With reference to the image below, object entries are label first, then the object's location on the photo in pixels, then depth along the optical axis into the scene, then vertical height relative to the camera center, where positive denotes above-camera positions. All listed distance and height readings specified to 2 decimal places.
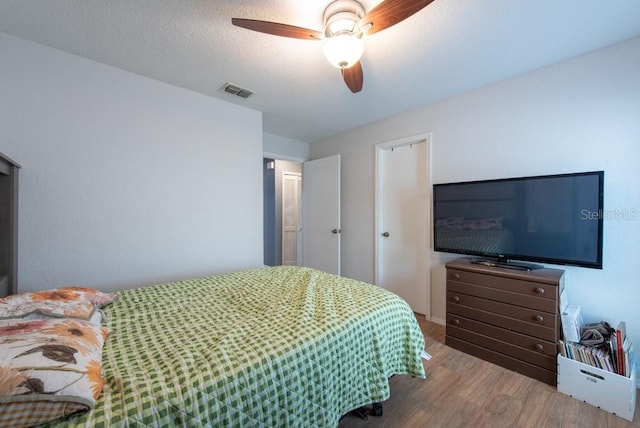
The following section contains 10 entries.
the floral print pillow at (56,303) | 1.07 -0.43
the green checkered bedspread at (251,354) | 0.77 -0.54
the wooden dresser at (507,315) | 1.72 -0.80
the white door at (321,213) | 3.57 -0.05
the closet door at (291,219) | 4.96 -0.17
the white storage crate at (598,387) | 1.42 -1.06
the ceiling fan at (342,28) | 1.29 +0.98
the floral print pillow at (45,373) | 0.60 -0.43
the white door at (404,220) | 2.83 -0.12
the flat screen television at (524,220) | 1.69 -0.07
